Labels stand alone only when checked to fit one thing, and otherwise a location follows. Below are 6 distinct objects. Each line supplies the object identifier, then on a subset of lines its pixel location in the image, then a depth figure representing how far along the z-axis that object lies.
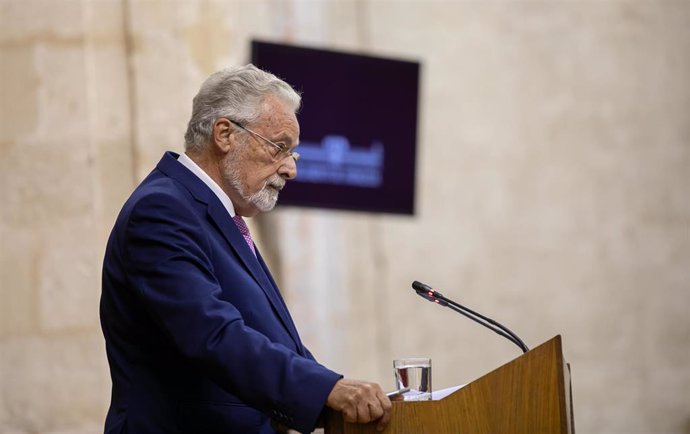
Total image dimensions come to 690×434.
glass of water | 6.15
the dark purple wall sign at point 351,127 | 13.76
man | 5.73
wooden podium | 5.61
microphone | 6.73
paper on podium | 6.00
